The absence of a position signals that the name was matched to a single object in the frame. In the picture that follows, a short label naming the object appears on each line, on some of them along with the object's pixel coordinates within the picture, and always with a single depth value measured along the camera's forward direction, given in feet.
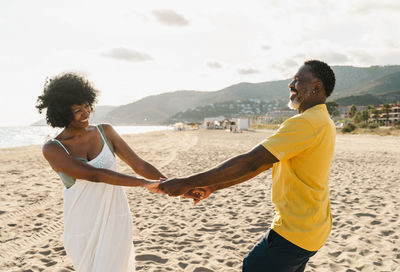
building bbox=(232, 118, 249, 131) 202.88
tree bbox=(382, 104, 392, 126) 231.01
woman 6.73
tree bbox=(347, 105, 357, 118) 278.46
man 5.23
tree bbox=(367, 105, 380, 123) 247.17
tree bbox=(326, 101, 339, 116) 264.25
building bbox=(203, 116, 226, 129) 244.63
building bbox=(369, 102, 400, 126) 239.91
